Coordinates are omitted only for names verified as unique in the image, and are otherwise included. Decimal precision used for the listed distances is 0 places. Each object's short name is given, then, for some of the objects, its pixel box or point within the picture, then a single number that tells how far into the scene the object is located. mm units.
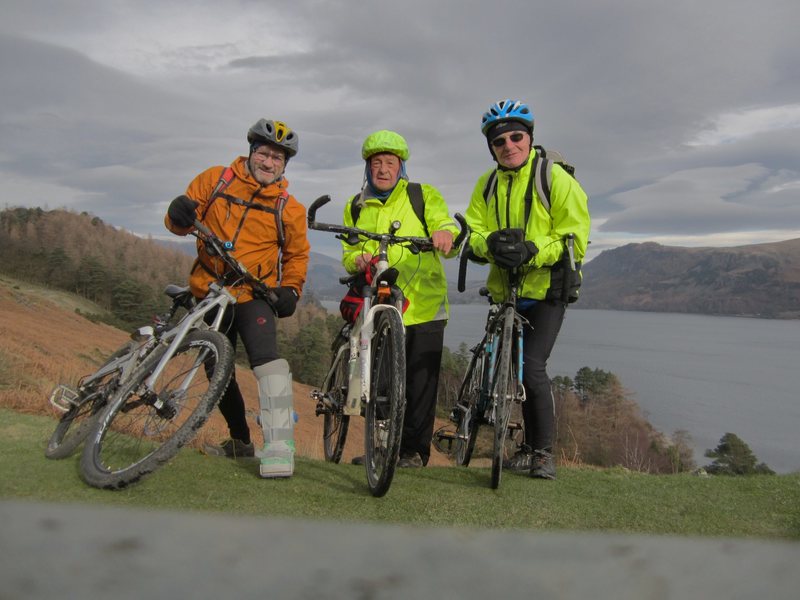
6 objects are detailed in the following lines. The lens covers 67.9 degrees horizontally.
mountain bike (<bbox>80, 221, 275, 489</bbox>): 3598
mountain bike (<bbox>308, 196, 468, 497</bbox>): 3689
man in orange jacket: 4258
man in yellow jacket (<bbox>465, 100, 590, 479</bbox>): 4453
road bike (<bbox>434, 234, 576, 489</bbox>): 4316
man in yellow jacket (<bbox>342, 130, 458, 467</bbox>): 4969
